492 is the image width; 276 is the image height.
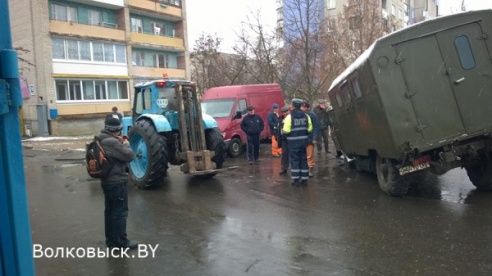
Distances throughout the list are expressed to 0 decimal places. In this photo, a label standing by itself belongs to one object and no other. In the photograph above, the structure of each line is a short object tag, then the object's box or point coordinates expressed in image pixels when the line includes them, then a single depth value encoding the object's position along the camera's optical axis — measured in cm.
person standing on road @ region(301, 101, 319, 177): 961
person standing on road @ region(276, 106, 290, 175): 988
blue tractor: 800
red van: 1358
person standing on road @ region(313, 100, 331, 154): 1364
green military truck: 615
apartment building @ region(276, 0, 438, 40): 1766
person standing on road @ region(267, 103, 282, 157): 1318
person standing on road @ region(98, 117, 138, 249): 468
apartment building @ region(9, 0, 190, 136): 2491
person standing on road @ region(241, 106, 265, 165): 1199
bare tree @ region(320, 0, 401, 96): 1831
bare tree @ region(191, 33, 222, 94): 2738
